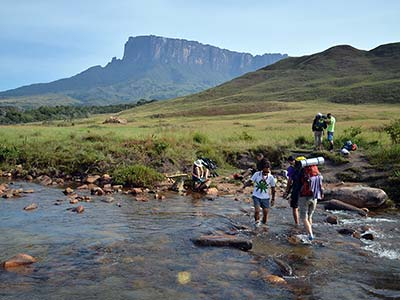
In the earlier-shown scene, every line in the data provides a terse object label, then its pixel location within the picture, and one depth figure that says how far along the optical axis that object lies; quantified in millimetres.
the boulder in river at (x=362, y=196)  16219
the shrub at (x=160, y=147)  23548
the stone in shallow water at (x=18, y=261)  9297
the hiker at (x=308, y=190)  11531
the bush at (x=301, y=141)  26747
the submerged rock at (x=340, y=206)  15437
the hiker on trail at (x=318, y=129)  23516
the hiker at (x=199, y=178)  19250
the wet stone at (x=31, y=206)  15162
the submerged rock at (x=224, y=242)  10844
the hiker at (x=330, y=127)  23938
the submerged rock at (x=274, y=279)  8766
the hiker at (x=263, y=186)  12492
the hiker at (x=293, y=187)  11984
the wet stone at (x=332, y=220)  13797
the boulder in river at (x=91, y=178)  20716
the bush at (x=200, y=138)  26731
